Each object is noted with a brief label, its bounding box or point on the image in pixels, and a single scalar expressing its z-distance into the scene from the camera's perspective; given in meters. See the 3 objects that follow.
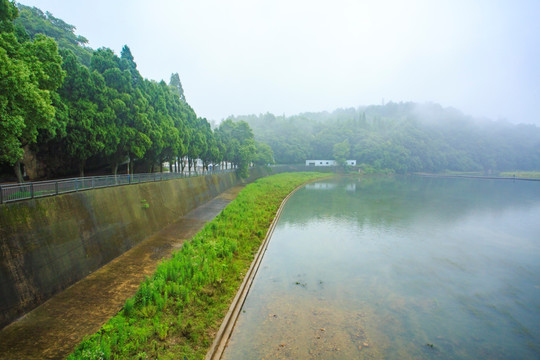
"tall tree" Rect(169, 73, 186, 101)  49.53
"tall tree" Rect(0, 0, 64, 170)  7.98
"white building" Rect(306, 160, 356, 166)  92.19
